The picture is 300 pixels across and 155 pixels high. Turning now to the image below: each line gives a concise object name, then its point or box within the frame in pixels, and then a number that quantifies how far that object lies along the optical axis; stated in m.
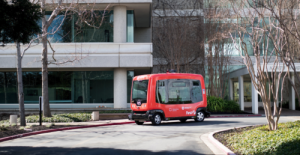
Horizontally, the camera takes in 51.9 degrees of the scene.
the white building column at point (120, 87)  25.38
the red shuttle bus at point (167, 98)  17.09
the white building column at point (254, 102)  24.45
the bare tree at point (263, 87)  11.07
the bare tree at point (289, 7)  10.88
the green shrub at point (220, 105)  25.31
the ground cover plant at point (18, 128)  13.28
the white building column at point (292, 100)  29.76
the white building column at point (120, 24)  25.17
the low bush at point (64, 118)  18.97
